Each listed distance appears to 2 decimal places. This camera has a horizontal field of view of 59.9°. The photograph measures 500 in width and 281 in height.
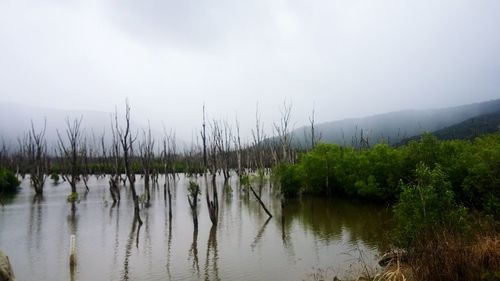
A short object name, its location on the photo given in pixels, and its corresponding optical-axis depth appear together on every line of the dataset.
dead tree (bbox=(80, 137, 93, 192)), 55.95
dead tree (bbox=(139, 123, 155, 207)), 35.29
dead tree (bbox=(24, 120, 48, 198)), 43.06
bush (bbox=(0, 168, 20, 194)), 43.99
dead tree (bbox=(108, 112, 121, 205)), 36.34
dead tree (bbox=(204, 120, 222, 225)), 23.94
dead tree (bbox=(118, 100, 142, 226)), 25.39
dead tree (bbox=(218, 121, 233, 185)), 57.09
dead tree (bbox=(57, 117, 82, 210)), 32.33
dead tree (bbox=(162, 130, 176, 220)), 59.42
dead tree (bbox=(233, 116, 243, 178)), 65.53
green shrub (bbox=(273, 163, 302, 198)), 38.19
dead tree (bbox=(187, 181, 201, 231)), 22.85
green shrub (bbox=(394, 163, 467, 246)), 11.95
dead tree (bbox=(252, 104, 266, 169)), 61.00
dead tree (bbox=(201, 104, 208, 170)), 26.30
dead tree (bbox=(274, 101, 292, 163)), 52.05
